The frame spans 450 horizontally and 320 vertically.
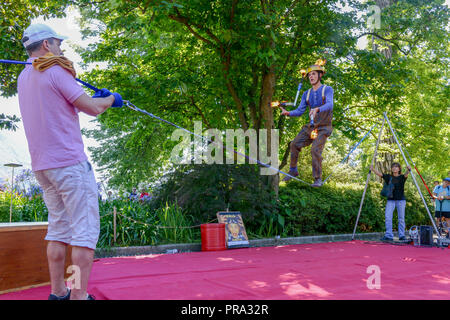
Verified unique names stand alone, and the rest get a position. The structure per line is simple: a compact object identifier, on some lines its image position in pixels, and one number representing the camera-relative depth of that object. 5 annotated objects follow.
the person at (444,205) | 12.02
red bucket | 8.73
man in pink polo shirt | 3.31
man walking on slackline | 7.31
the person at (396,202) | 10.82
